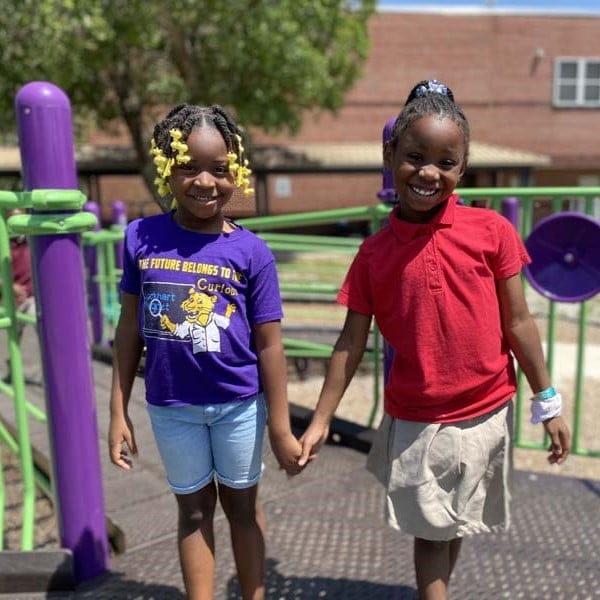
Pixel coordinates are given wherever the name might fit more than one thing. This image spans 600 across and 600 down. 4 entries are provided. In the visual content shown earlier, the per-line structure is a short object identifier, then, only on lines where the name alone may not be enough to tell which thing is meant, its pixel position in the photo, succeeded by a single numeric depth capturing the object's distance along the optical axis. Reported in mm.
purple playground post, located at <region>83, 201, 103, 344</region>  6445
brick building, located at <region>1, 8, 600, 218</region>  22062
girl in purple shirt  1697
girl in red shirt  1681
